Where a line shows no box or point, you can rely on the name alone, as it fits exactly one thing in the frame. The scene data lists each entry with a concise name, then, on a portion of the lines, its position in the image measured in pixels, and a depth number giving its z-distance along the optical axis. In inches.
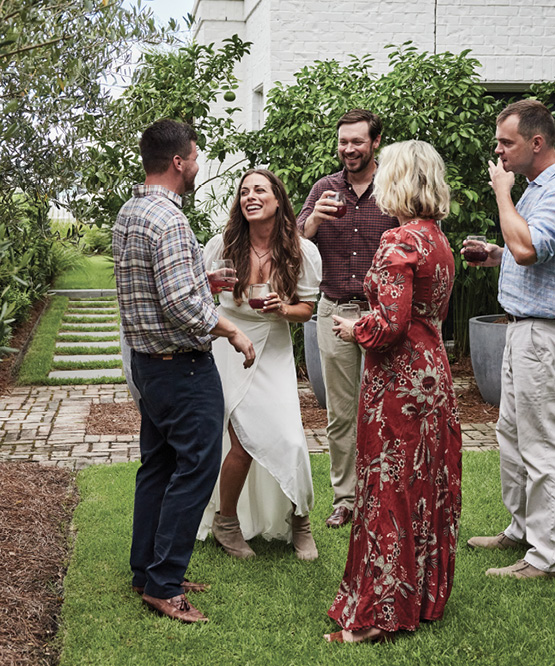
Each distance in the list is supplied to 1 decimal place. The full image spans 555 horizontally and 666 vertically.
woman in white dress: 174.6
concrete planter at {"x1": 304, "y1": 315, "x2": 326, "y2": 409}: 307.6
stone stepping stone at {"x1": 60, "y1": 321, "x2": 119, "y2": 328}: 505.0
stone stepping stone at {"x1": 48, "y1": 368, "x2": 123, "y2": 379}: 378.0
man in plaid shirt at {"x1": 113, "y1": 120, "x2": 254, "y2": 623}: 139.0
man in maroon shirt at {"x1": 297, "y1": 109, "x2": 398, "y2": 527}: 201.3
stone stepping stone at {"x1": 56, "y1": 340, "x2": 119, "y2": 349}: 449.1
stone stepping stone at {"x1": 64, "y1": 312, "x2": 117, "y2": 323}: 544.4
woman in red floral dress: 136.6
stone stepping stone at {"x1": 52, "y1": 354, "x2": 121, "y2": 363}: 412.2
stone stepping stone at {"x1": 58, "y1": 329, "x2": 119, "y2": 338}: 479.5
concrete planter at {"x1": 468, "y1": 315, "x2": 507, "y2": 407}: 307.0
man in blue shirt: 159.8
